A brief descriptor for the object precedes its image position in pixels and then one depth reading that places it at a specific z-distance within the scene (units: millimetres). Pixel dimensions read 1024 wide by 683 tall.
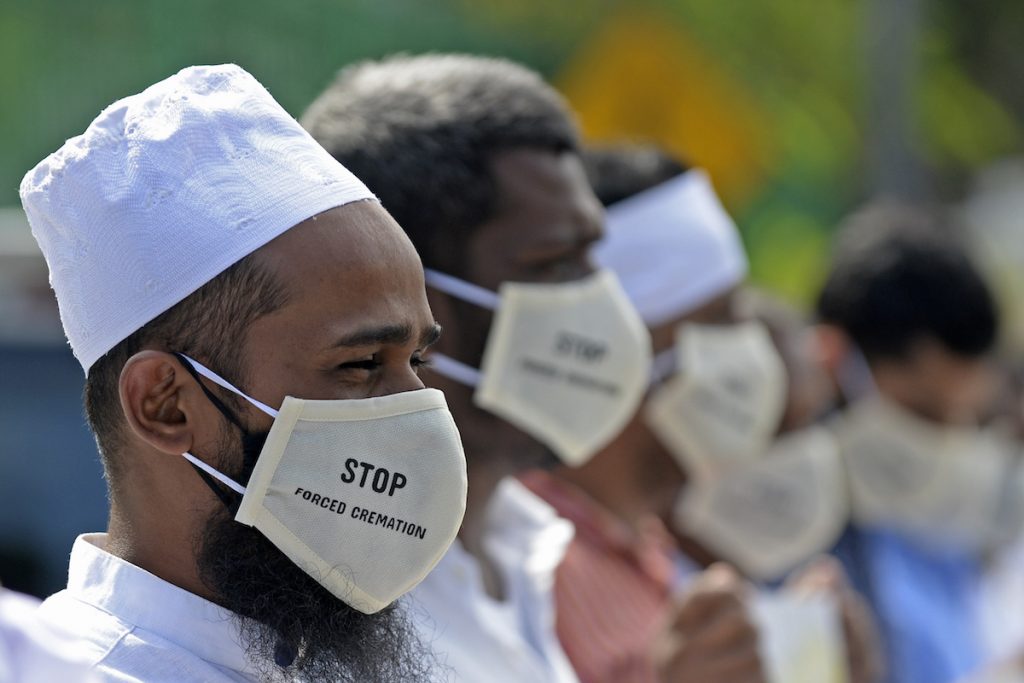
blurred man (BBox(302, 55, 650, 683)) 6102
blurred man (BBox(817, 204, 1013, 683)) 11523
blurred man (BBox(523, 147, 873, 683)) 7359
